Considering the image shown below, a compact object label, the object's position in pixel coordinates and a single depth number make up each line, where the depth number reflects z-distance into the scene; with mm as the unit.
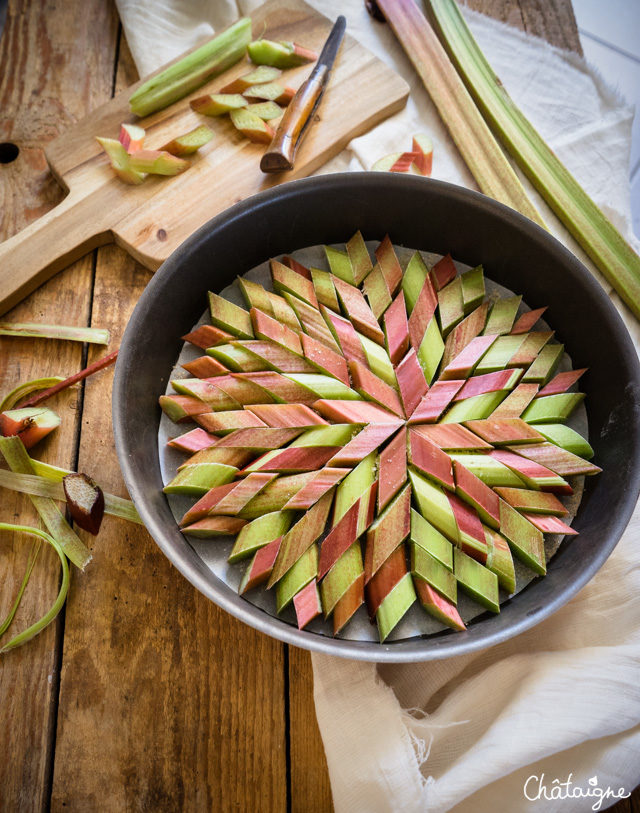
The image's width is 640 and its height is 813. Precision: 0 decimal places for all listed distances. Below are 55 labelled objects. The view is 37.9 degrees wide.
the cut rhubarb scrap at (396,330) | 518
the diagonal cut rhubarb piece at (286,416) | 495
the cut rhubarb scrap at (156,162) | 559
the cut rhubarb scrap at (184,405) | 501
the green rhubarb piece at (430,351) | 517
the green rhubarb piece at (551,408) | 503
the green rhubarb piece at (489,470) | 487
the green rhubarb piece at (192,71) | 583
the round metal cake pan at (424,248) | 451
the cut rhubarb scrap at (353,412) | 497
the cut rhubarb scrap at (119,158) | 565
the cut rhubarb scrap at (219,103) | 579
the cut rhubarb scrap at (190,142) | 569
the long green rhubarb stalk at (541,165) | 567
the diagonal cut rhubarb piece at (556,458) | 490
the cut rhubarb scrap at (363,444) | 486
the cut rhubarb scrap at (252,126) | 573
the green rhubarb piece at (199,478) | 482
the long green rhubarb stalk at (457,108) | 579
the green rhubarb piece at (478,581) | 466
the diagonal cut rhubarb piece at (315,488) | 477
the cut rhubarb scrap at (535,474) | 486
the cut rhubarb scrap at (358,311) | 524
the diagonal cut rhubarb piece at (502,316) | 525
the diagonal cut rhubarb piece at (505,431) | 490
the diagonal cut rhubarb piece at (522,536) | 476
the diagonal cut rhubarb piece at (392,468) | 479
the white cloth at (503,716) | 456
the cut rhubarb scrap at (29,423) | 510
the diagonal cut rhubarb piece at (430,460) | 482
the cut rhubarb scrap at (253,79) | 588
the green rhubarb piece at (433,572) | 463
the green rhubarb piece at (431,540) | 469
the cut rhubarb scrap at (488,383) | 507
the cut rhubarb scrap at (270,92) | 585
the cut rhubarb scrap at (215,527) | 475
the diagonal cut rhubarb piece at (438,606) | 456
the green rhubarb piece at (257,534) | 473
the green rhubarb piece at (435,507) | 476
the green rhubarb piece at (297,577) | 464
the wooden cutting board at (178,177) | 553
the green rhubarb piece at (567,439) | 499
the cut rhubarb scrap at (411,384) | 505
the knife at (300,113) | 559
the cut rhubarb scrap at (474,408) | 504
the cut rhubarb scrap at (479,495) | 477
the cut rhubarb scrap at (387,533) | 468
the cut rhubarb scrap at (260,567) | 464
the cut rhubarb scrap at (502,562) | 471
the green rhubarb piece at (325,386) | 506
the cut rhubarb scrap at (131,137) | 568
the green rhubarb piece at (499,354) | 514
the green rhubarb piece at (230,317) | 520
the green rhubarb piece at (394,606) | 455
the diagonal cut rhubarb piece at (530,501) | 486
